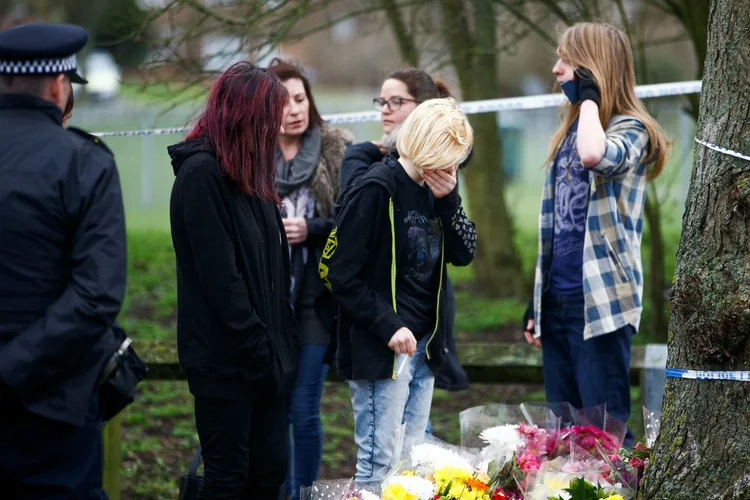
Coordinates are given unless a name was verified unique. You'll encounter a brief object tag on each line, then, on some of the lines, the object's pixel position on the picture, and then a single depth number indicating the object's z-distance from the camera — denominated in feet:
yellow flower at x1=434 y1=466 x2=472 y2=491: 19.39
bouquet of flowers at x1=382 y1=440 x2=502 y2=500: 18.72
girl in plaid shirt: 24.32
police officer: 17.48
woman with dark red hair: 19.95
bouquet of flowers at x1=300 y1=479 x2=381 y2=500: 19.27
